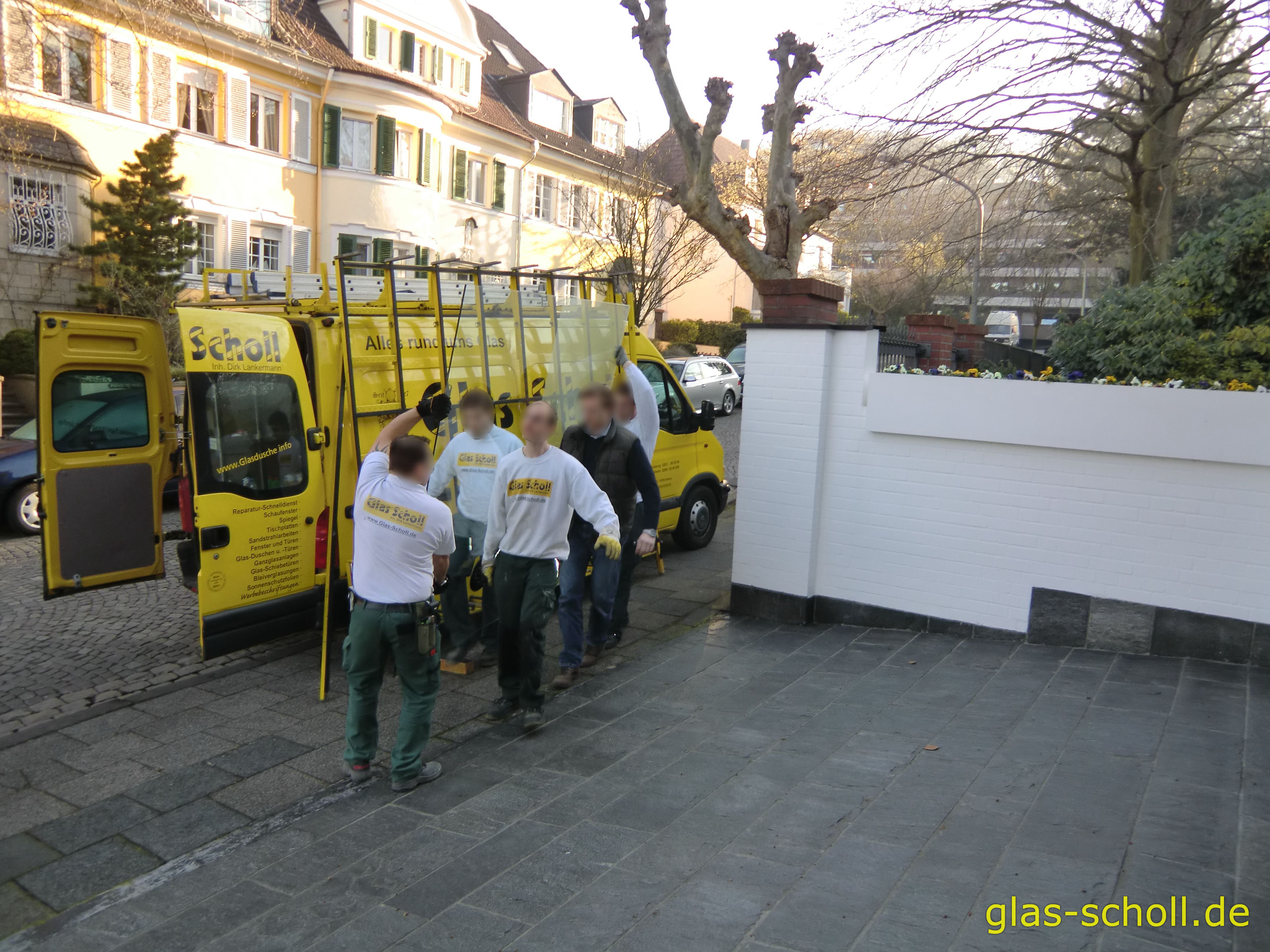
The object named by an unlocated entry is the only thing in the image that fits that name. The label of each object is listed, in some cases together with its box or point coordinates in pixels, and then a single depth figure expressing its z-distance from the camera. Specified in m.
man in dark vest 6.02
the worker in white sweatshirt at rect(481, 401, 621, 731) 4.94
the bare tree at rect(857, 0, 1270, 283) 11.15
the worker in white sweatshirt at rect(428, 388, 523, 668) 5.85
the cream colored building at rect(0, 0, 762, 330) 18.08
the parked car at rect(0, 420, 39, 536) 9.84
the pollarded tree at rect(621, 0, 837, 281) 11.31
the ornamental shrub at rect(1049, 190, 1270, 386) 7.65
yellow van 5.62
